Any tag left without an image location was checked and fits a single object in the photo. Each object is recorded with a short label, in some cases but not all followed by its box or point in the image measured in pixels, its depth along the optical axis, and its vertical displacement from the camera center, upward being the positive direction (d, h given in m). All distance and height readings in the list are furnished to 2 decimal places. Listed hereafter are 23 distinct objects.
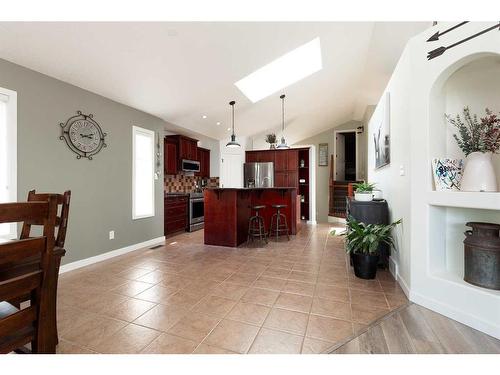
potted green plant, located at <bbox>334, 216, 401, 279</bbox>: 2.66 -0.69
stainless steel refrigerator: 7.29 +0.38
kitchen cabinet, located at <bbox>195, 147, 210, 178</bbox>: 6.63 +0.75
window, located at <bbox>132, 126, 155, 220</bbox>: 4.12 +0.26
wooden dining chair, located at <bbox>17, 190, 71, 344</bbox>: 1.51 -0.27
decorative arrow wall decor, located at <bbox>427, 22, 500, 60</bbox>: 1.71 +1.12
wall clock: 3.08 +0.72
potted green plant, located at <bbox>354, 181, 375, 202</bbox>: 3.23 -0.09
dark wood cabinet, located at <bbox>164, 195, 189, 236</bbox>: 5.01 -0.57
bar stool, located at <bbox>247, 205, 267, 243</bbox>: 4.62 -0.81
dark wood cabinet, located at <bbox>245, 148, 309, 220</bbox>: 7.20 +0.61
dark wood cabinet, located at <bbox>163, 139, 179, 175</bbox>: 5.39 +0.71
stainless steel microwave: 5.73 +0.55
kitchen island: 4.19 -0.50
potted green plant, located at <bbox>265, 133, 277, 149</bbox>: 6.98 +1.41
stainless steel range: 5.70 -0.58
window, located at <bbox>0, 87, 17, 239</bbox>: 2.53 +0.43
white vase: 1.83 +0.09
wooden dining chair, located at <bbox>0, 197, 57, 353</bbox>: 0.94 -0.40
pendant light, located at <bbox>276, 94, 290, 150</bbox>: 5.22 +1.89
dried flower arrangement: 1.87 +0.43
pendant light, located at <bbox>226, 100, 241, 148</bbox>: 4.75 +0.96
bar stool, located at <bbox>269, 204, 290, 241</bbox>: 5.09 -0.83
